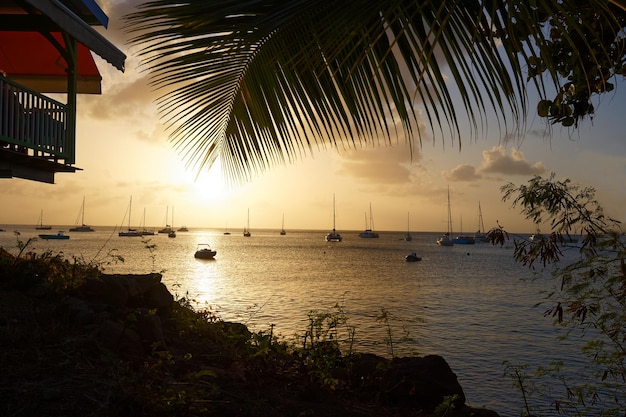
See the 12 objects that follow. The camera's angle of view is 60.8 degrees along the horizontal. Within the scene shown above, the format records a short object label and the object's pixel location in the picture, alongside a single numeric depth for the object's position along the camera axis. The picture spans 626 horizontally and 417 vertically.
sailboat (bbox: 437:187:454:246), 169.50
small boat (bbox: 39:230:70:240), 151.38
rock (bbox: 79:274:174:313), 7.53
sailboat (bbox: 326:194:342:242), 189.85
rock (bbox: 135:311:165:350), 6.26
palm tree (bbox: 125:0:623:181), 2.16
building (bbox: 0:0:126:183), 9.15
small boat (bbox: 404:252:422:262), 91.75
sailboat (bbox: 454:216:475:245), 187.62
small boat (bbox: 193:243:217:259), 88.43
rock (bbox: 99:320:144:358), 5.61
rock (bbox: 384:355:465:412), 8.09
